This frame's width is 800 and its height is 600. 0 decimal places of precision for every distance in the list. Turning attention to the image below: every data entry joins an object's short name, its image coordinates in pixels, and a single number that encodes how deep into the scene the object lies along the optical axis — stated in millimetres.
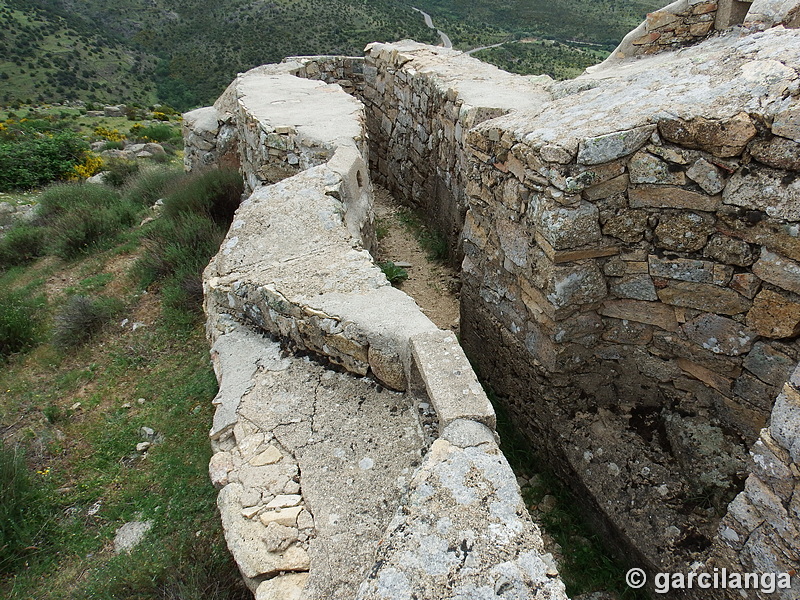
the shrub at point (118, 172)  11312
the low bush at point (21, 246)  7590
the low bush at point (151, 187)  8969
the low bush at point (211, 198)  6891
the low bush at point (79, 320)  5293
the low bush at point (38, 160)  11703
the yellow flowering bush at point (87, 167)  11992
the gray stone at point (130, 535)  3189
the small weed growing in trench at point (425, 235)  6617
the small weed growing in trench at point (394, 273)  5946
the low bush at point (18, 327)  5418
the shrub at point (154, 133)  16734
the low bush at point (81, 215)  7262
